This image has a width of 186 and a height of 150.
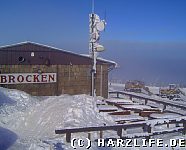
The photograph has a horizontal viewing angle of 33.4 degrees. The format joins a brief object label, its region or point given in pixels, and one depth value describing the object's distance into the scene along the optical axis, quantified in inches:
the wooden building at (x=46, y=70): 897.5
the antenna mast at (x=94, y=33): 735.1
